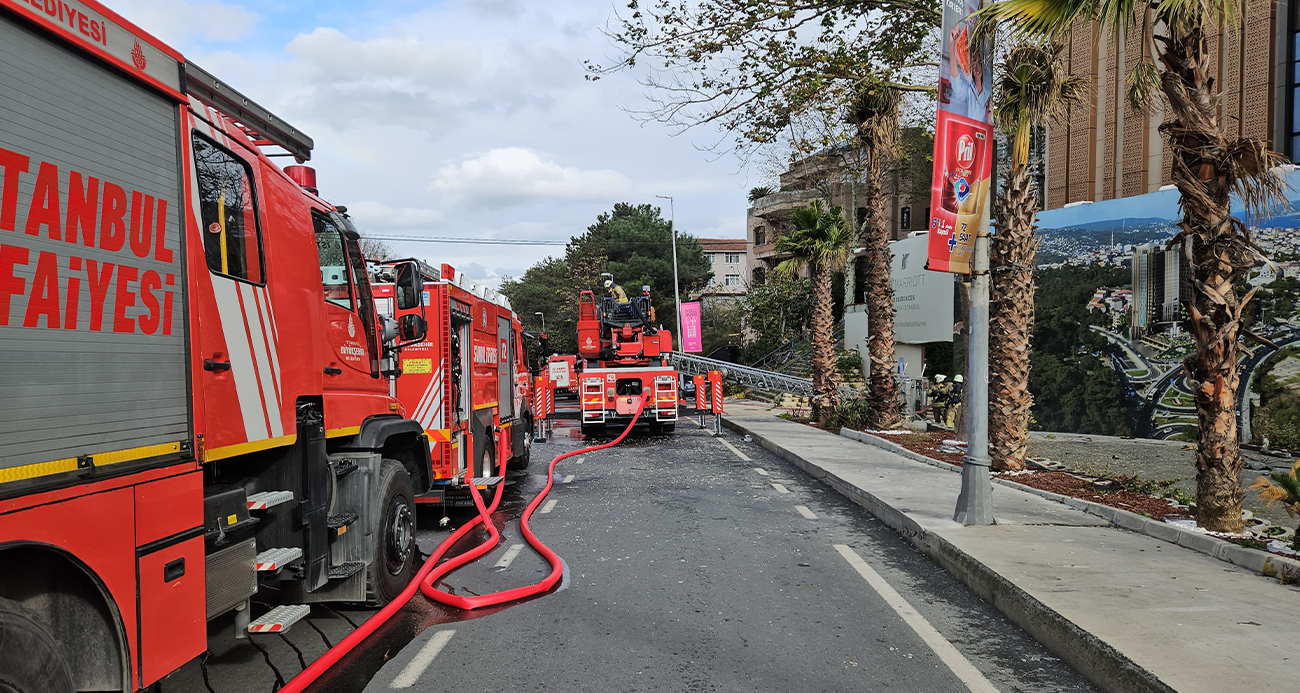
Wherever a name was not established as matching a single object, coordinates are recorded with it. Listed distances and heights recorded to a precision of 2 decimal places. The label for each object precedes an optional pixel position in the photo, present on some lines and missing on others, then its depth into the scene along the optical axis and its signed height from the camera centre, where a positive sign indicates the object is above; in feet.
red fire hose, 15.60 -6.38
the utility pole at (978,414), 27.09 -3.08
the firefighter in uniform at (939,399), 69.51 -6.51
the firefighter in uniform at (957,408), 50.92 -5.72
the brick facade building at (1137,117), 62.03 +16.75
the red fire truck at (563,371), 114.32 -6.41
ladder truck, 66.64 -3.45
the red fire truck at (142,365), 9.55 -0.52
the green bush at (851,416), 63.62 -7.21
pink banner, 132.26 -1.45
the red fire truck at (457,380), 29.55 -2.06
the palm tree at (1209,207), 24.34 +3.17
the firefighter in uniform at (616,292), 78.42 +2.90
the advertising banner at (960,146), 26.99 +5.59
